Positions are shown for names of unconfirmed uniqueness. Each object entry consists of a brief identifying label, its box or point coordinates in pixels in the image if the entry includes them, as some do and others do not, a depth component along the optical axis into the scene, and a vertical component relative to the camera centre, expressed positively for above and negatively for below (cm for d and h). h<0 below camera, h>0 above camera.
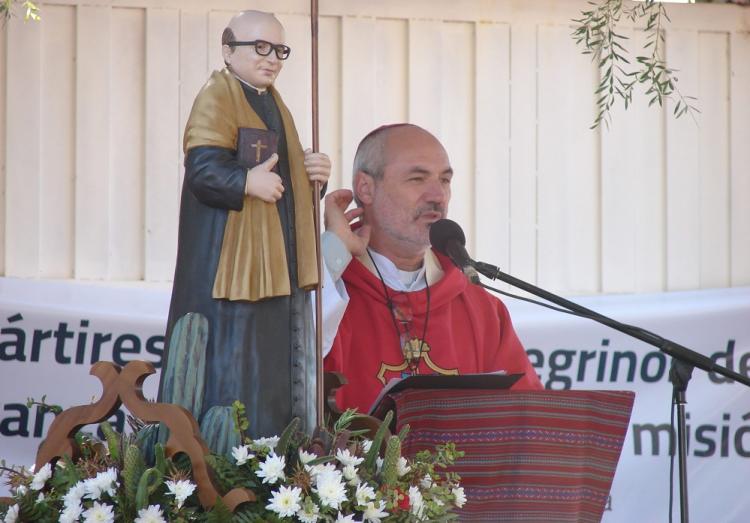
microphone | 657 +9
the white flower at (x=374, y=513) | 498 -50
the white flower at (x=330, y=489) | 487 -45
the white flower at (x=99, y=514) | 477 -49
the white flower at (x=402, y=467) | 525 -43
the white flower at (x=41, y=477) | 514 -45
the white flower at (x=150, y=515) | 475 -49
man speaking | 845 -8
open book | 648 -30
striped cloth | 643 -47
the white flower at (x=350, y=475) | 505 -43
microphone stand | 613 -23
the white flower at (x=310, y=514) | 482 -49
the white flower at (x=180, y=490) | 477 -44
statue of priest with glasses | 542 +6
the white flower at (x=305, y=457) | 507 -40
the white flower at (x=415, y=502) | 516 -50
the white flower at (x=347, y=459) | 512 -40
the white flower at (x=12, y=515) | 501 -51
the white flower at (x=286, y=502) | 480 -47
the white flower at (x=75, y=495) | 490 -46
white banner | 1060 -47
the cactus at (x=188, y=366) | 537 -22
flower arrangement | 485 -45
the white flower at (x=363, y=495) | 496 -46
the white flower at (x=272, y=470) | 491 -41
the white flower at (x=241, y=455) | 503 -39
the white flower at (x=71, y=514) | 484 -49
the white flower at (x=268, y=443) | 512 -37
